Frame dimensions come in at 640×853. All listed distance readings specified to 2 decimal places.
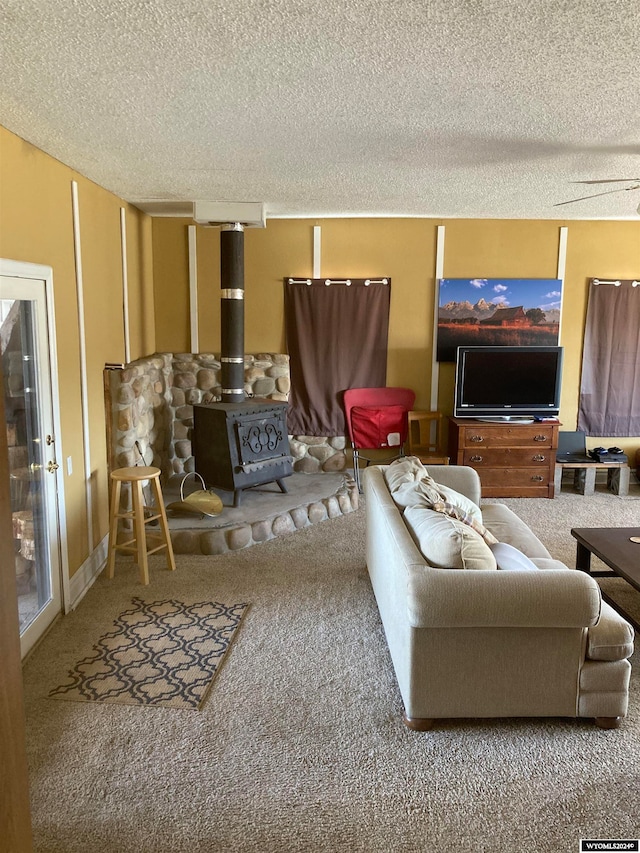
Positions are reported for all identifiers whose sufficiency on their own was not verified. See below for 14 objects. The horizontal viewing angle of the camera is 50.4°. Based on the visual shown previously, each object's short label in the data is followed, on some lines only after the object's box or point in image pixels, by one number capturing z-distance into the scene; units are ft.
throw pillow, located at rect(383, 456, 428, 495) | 12.31
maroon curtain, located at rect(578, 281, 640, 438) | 21.34
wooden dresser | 20.18
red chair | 21.17
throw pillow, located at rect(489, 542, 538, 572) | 9.82
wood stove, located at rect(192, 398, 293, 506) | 16.97
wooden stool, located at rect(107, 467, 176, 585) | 13.91
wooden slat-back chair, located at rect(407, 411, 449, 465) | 21.01
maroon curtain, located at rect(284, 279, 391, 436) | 21.04
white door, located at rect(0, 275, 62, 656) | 10.81
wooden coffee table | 11.48
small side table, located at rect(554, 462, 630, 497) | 20.61
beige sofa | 8.64
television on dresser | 20.59
